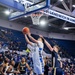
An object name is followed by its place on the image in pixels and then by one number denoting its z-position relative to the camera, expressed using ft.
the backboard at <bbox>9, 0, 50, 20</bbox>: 24.41
